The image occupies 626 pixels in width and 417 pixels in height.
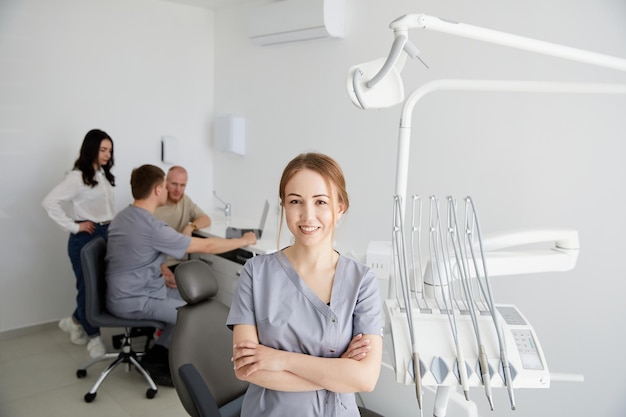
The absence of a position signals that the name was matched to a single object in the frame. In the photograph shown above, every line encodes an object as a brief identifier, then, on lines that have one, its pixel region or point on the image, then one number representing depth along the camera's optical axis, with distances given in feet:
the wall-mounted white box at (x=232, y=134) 13.78
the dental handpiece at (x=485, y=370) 4.20
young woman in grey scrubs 4.28
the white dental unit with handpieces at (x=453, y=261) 4.33
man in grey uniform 9.62
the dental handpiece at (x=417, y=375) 4.15
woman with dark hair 11.10
